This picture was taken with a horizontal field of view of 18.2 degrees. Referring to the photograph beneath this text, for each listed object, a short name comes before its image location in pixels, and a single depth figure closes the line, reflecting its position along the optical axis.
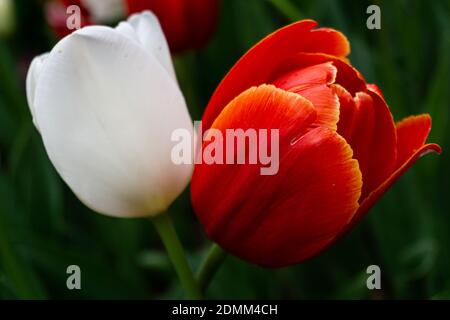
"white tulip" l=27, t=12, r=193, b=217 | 0.44
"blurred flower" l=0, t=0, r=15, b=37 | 0.97
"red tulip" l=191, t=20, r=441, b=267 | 0.43
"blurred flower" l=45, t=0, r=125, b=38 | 0.75
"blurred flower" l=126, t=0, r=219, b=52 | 0.65
